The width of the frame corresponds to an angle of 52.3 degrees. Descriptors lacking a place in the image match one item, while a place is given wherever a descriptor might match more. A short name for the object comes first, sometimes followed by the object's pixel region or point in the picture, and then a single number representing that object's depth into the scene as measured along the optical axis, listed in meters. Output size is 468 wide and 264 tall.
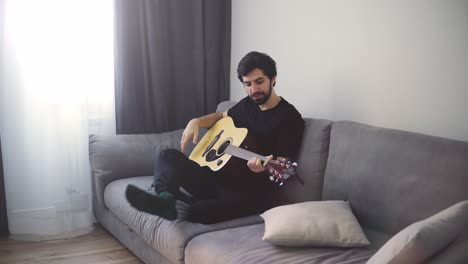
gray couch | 1.75
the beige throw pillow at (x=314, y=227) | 1.80
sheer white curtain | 2.96
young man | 2.23
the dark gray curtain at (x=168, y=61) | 3.28
